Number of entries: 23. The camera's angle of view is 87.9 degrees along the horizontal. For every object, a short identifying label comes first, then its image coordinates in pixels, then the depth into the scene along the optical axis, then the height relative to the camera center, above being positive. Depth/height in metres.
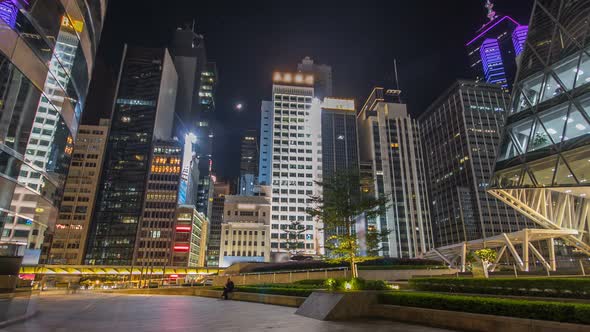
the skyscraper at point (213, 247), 181.81 +7.30
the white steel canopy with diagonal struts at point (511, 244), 33.81 +2.27
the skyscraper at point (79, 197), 120.88 +24.60
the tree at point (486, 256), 25.97 +0.44
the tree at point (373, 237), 22.48 +1.65
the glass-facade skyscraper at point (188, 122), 190.12 +83.13
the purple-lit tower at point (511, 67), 191.62 +119.88
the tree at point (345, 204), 23.08 +4.13
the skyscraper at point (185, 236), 124.31 +9.09
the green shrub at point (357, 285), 15.20 -1.17
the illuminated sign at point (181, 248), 125.44 +4.31
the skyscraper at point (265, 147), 145.75 +51.36
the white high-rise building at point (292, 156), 116.06 +42.74
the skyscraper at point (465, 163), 125.94 +43.61
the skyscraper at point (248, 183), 191.00 +46.67
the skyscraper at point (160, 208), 122.25 +20.23
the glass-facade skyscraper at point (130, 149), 125.44 +47.73
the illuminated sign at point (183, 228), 126.81 +12.09
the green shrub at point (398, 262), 30.64 -0.13
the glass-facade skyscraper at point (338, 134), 152.25 +63.03
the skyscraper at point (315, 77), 195.75 +113.27
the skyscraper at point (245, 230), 104.38 +9.84
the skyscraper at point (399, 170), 140.88 +43.14
